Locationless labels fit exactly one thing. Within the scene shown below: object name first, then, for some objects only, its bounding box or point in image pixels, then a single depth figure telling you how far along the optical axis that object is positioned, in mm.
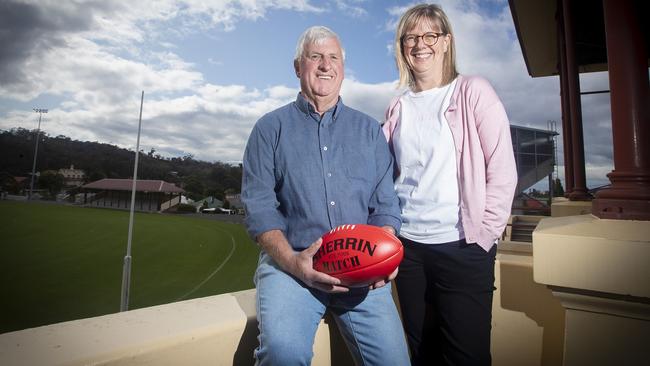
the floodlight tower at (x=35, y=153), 97450
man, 1568
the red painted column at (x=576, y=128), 6647
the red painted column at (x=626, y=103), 1987
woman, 1681
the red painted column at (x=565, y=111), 7791
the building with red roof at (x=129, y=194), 120500
